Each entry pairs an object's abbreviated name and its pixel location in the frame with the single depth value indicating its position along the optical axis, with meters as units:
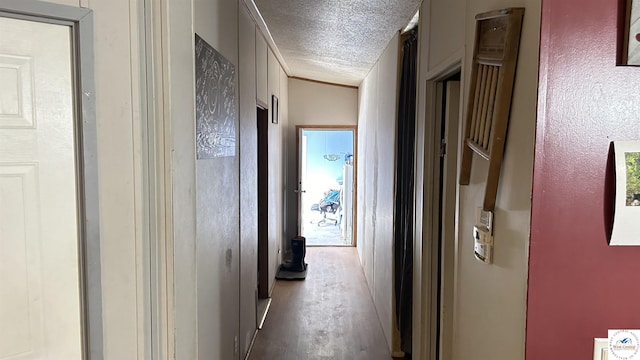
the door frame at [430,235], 2.40
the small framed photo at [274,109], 4.71
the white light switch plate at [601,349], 1.15
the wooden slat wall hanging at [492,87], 1.21
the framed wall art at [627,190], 1.09
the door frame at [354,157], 6.54
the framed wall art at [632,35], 1.06
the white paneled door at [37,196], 0.89
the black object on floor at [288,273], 5.18
